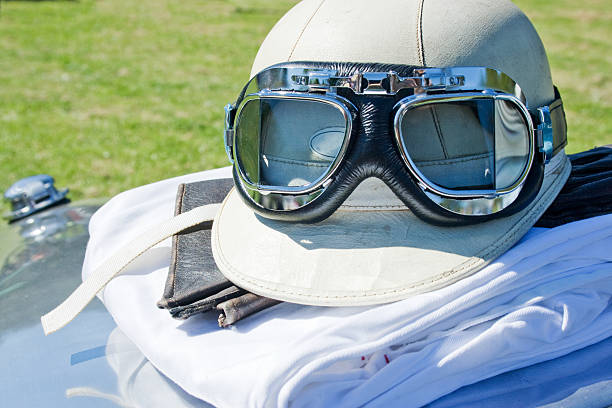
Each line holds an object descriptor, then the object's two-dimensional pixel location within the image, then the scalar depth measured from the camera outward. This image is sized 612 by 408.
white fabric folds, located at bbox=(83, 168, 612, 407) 0.64
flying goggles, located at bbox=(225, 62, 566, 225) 0.67
